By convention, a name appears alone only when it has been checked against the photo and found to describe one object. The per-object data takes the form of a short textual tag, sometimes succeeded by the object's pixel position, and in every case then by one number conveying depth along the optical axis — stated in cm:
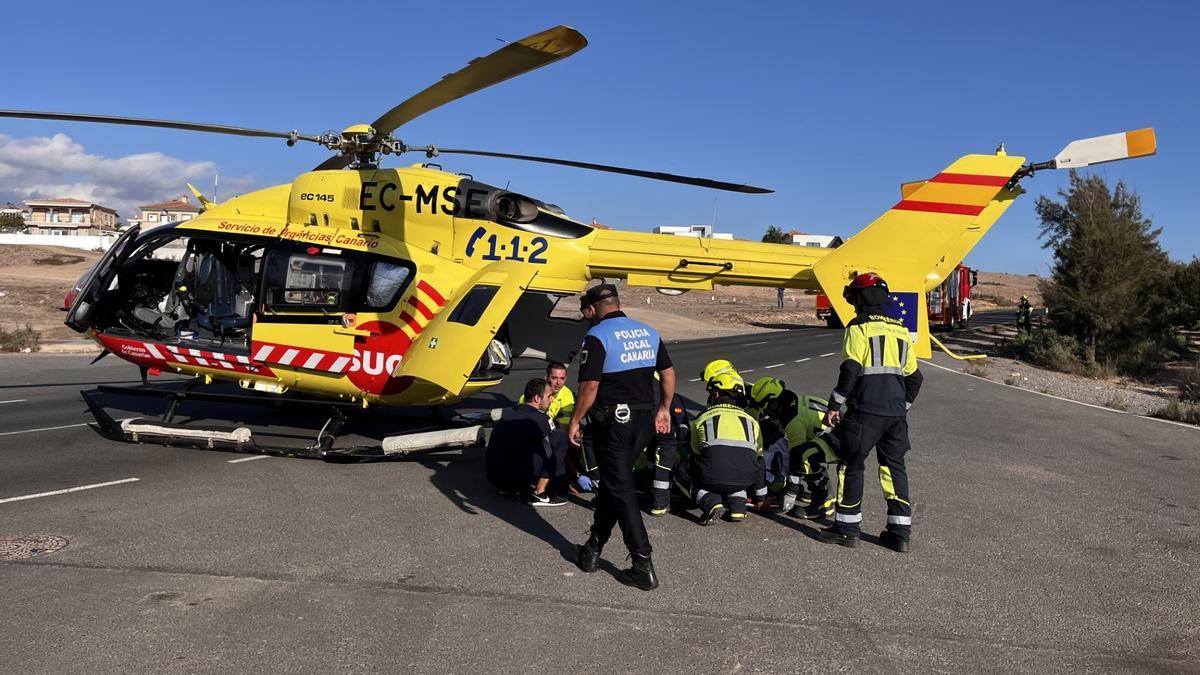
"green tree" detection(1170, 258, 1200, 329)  2759
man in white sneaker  660
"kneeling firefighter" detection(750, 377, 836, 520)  647
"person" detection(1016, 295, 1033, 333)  2824
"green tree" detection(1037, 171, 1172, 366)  2039
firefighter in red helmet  576
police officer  488
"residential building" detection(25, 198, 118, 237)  10492
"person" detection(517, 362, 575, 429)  709
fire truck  3428
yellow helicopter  786
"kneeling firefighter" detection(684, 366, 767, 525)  608
